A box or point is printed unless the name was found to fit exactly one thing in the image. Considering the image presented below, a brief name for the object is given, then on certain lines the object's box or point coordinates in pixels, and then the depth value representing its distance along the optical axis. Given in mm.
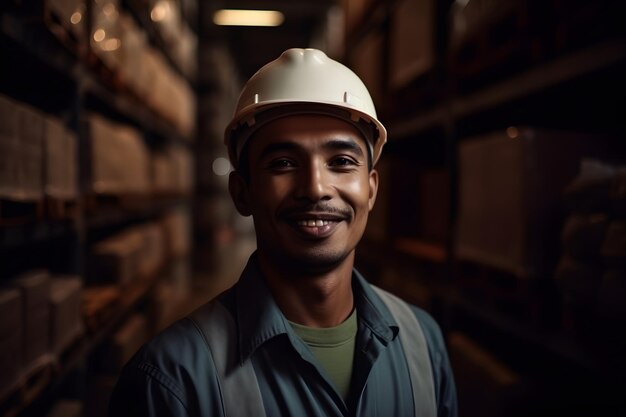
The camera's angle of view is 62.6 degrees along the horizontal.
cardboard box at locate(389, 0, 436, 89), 3762
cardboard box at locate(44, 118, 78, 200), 2781
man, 1394
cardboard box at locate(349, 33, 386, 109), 5168
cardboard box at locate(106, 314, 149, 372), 4297
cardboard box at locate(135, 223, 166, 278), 5120
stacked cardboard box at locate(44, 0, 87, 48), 2602
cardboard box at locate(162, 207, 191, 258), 6809
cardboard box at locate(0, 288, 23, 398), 2305
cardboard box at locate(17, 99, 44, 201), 2459
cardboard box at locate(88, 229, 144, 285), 4227
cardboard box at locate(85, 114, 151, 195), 3594
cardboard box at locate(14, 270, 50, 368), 2594
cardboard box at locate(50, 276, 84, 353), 2930
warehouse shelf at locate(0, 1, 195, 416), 2488
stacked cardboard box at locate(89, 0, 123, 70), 3529
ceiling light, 9535
